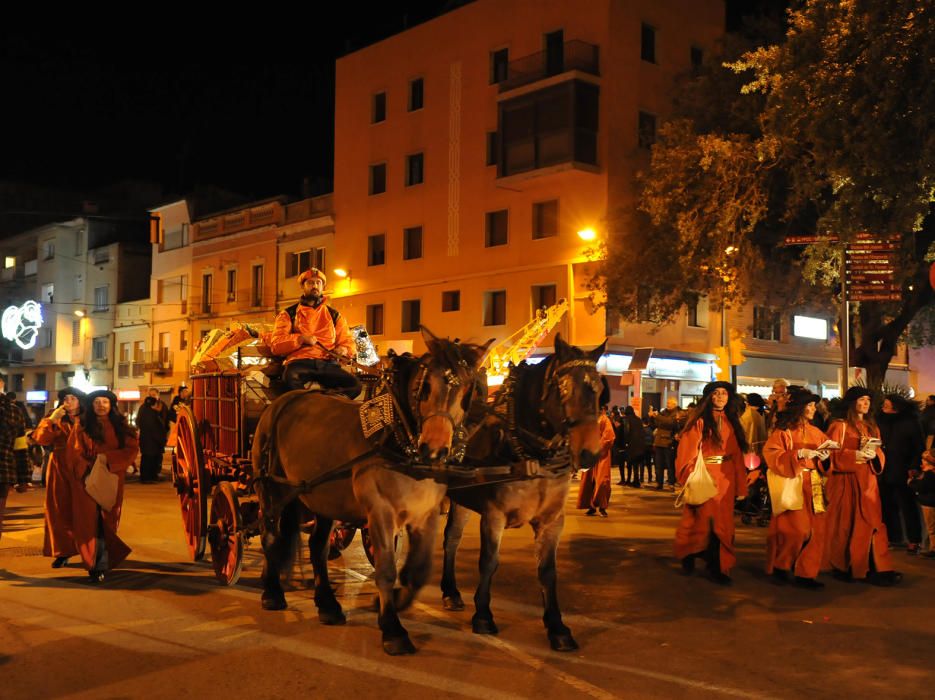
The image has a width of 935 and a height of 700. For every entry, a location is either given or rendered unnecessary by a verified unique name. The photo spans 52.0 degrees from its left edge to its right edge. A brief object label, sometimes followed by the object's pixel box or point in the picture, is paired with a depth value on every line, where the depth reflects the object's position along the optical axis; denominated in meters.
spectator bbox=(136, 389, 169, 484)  21.30
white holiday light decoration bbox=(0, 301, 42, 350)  33.53
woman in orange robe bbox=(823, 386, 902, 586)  9.52
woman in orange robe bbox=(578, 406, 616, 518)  15.45
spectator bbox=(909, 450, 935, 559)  11.08
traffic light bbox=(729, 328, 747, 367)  22.16
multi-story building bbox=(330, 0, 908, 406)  30.59
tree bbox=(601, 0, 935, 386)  14.12
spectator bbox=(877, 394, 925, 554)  11.74
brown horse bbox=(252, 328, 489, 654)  6.29
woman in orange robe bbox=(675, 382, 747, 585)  9.48
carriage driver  8.76
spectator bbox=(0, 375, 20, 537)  10.16
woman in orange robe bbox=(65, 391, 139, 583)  9.15
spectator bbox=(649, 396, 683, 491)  19.78
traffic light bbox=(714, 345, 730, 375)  22.53
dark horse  6.62
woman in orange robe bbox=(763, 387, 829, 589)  9.27
